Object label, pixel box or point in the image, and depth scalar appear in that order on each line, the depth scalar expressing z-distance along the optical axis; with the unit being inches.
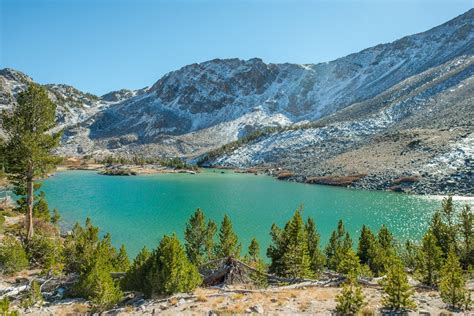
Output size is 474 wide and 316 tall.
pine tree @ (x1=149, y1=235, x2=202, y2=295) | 805.2
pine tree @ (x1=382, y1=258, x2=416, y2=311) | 624.1
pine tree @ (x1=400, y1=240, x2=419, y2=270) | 1471.0
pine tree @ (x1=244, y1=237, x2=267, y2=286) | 970.1
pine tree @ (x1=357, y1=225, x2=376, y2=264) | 1374.3
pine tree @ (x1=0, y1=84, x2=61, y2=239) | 1283.2
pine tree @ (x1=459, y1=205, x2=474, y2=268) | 1302.9
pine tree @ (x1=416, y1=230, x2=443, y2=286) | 901.8
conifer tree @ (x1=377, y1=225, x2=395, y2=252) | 1434.3
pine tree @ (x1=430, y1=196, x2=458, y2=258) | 1302.7
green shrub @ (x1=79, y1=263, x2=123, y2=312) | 747.4
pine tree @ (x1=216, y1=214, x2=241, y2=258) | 1469.0
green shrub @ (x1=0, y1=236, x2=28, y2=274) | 1041.5
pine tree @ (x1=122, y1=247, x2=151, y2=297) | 826.5
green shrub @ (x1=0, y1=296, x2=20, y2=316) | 515.3
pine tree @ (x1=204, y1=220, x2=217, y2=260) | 1517.0
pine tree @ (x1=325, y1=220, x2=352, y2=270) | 1397.6
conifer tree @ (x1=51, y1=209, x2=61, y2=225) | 2162.9
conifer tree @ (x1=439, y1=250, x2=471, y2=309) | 634.8
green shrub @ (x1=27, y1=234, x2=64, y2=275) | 1198.3
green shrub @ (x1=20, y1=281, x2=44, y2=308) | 757.9
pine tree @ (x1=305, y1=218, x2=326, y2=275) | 1416.1
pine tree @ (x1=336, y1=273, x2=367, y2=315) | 626.8
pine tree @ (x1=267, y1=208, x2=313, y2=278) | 1169.4
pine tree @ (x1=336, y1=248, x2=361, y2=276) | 835.4
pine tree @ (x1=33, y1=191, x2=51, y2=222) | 1983.4
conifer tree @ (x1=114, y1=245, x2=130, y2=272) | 1170.6
